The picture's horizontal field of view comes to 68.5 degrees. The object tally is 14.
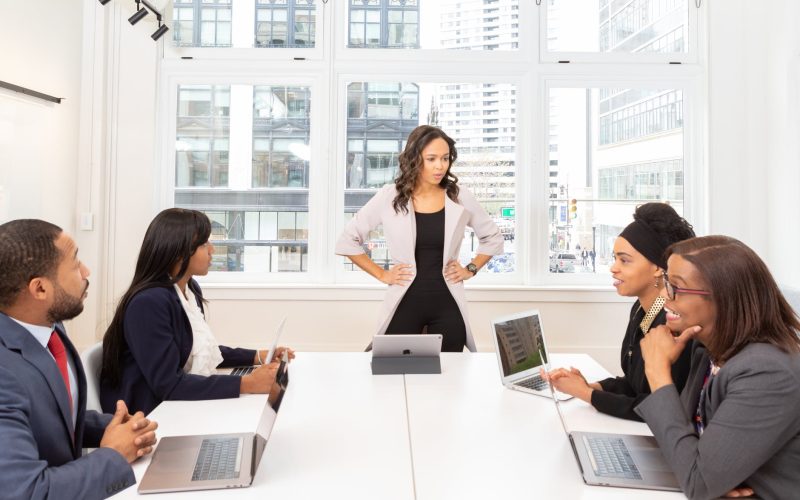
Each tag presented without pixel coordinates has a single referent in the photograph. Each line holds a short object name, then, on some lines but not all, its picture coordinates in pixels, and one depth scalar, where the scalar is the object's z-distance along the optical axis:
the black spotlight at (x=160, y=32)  3.26
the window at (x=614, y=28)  4.01
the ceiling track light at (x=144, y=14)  3.01
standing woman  2.77
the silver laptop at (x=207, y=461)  1.23
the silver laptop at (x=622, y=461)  1.26
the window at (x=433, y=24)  3.97
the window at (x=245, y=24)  3.96
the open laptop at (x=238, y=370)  2.22
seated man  1.08
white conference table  1.24
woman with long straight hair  1.79
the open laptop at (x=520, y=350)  1.98
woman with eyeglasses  1.13
